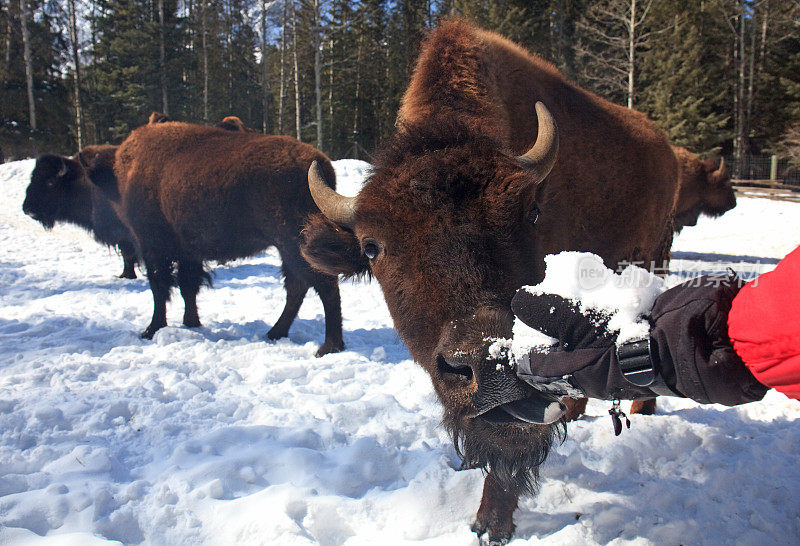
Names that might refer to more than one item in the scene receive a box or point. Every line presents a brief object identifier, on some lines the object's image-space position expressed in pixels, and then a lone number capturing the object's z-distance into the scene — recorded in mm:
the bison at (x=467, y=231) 1862
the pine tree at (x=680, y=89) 23969
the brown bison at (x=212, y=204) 5441
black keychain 1720
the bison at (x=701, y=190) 11930
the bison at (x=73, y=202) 8609
